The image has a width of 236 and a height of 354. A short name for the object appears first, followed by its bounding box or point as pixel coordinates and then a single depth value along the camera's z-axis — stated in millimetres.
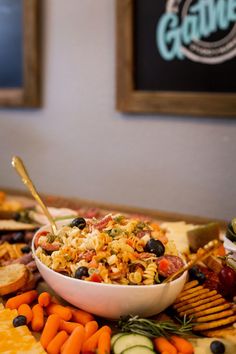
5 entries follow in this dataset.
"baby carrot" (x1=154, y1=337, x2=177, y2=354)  1184
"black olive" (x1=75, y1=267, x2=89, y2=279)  1299
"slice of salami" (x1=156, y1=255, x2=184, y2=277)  1312
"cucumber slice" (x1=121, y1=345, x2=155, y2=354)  1149
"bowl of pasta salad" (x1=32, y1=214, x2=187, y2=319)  1268
